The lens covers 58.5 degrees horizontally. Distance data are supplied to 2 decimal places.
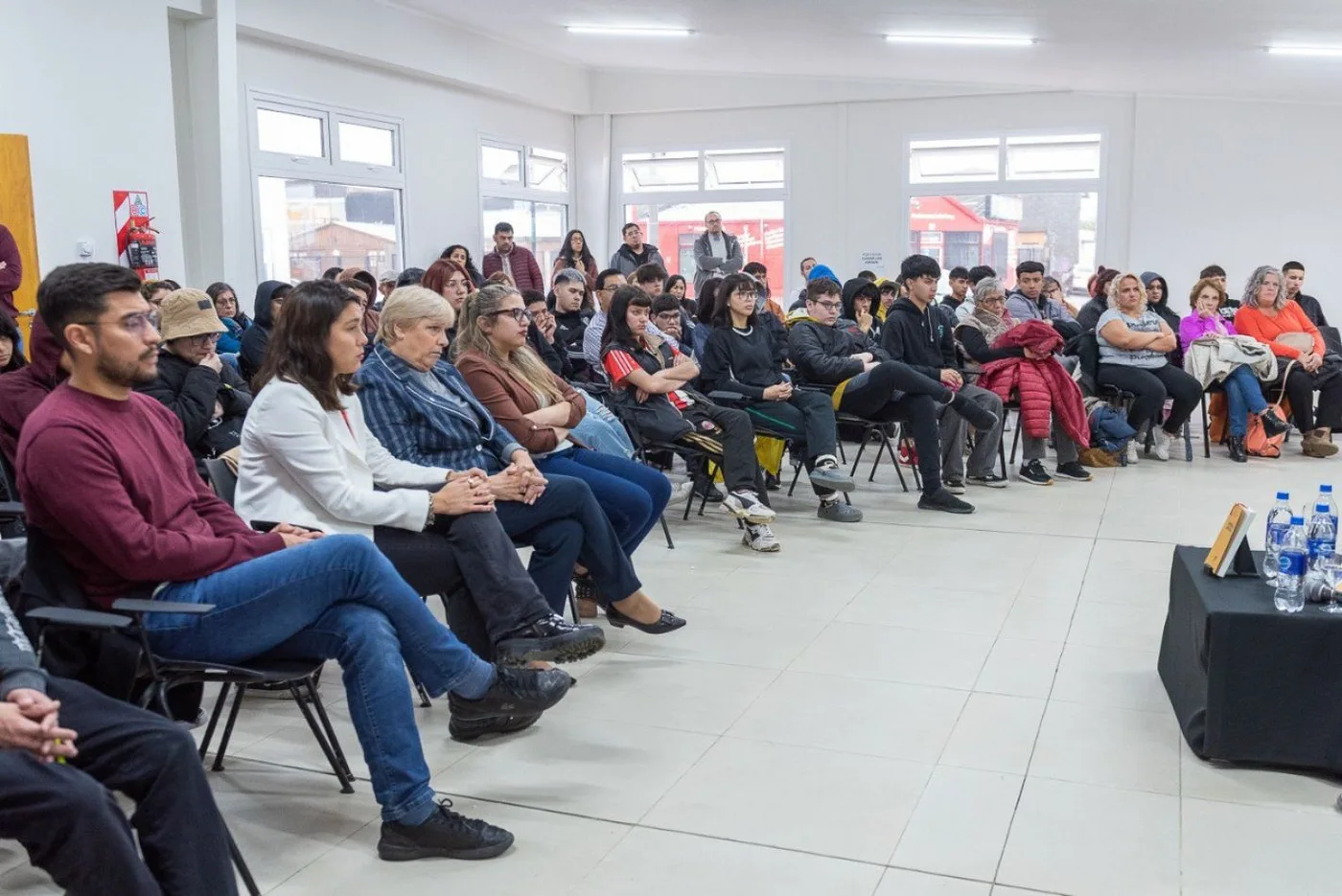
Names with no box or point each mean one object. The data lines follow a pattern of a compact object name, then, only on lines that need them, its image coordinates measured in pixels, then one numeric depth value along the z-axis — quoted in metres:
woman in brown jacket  3.62
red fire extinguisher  6.73
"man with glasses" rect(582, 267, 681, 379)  5.61
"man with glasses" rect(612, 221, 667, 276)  10.49
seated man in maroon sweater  2.12
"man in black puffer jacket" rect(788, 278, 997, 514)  5.69
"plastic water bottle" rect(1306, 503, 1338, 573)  2.84
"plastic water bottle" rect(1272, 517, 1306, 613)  2.75
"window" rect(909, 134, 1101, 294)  11.88
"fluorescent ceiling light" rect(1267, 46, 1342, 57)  7.76
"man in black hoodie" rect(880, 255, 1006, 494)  6.00
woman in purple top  7.22
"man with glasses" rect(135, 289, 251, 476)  3.83
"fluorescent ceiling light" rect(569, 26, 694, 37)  9.49
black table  2.67
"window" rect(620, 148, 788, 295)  12.94
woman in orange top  7.45
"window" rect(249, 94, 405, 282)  8.73
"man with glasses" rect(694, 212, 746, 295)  11.03
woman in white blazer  2.69
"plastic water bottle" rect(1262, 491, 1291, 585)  3.20
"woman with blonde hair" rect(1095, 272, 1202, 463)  7.00
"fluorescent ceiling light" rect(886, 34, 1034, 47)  8.45
